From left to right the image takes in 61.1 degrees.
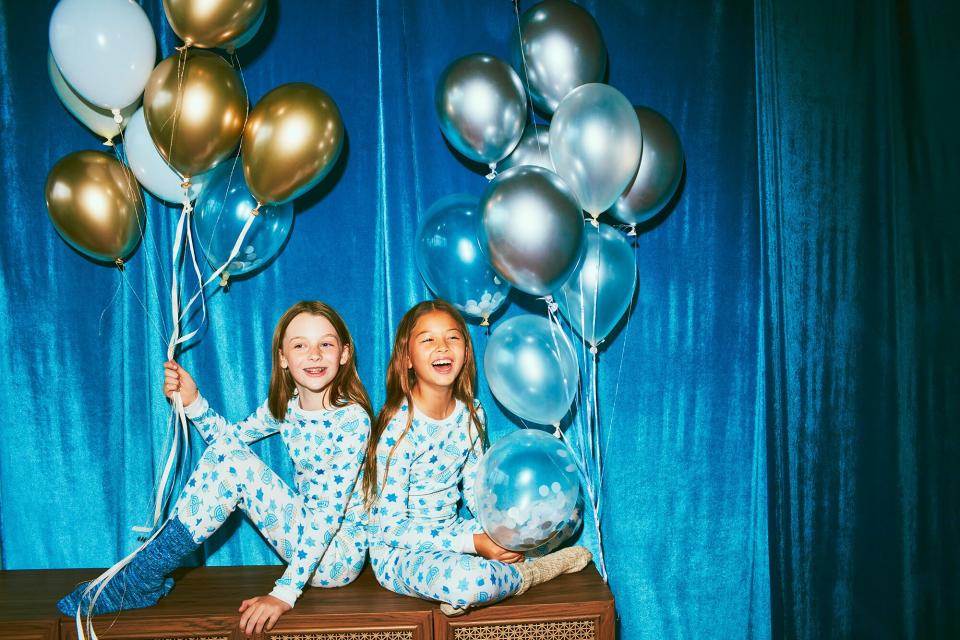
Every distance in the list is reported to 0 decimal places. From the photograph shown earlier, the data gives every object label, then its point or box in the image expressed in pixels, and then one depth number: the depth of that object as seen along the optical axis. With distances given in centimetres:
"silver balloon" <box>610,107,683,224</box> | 237
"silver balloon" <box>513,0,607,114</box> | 233
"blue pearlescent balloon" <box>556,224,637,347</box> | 231
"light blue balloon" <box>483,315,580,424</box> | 225
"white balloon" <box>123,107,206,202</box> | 236
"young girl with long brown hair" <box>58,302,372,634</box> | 223
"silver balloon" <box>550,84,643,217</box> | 214
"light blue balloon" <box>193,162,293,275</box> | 235
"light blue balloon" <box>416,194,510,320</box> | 233
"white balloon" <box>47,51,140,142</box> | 240
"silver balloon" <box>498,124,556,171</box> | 243
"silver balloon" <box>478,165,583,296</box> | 206
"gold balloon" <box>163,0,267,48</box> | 213
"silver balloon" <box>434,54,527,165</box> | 227
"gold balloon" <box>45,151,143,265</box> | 233
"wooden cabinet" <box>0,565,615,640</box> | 216
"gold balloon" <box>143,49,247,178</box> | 217
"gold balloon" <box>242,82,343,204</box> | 218
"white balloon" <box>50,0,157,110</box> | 218
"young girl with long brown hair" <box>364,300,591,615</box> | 234
